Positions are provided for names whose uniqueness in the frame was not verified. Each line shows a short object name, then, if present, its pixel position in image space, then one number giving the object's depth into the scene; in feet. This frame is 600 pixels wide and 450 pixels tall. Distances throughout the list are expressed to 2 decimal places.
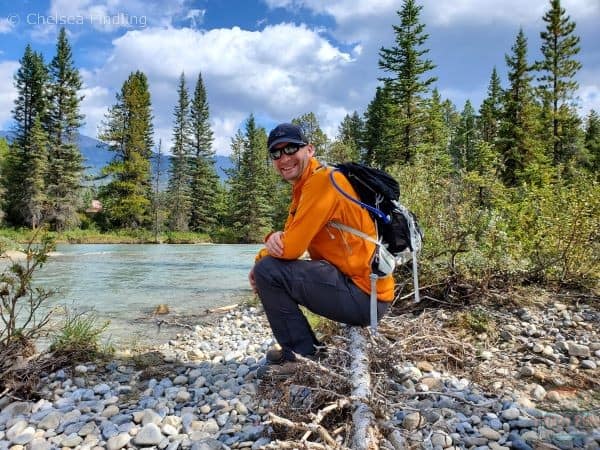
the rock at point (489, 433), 7.44
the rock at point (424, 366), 10.98
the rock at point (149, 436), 7.83
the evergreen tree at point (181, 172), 138.82
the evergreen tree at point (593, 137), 113.09
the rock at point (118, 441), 7.72
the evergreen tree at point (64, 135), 115.03
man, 8.42
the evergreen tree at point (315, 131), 134.67
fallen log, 6.10
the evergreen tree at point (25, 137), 111.86
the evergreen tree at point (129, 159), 131.13
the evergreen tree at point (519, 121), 93.71
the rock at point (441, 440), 7.14
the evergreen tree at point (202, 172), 146.92
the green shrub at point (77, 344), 12.20
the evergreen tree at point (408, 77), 93.04
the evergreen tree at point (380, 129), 96.78
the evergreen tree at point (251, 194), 136.26
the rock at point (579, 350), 11.55
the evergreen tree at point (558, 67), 91.45
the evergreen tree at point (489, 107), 134.51
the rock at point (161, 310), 23.83
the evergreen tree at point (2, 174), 106.93
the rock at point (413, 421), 7.64
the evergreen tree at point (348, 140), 104.75
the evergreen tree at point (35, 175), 109.60
